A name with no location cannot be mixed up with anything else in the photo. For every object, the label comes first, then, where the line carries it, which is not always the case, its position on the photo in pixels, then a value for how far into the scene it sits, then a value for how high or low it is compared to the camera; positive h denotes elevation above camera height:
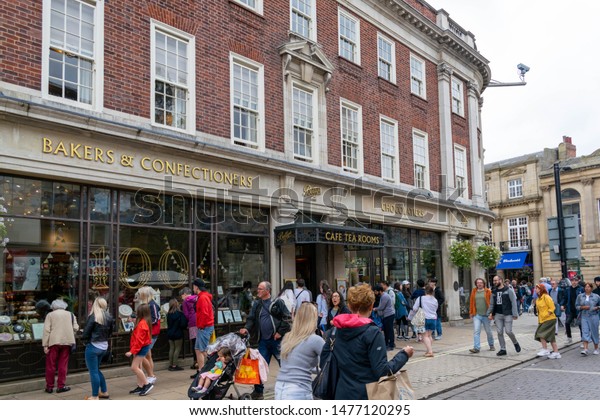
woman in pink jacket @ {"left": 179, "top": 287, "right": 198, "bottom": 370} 10.33 -1.00
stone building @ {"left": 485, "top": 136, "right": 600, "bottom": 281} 43.81 +4.11
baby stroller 6.43 -1.38
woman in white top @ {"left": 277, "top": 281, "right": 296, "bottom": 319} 10.38 -0.77
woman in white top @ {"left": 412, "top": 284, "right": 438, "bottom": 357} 12.35 -1.31
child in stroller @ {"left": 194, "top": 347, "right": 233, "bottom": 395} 6.37 -1.41
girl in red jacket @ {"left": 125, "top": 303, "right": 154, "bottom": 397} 8.18 -1.31
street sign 16.78 +0.40
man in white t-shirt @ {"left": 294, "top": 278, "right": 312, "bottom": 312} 11.52 -0.83
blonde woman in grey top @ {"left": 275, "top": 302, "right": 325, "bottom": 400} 4.73 -0.93
